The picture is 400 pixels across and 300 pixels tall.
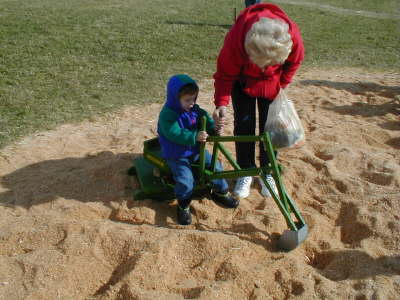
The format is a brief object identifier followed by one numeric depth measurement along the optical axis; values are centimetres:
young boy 324
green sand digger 300
